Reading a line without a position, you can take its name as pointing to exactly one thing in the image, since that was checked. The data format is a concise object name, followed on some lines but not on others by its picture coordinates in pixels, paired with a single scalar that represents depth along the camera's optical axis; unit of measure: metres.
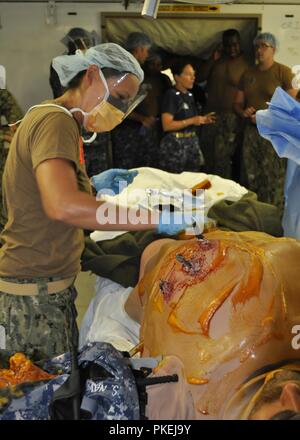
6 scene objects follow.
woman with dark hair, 4.18
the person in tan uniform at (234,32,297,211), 4.17
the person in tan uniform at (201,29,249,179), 4.72
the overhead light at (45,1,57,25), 4.66
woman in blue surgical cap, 1.38
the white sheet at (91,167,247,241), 2.60
